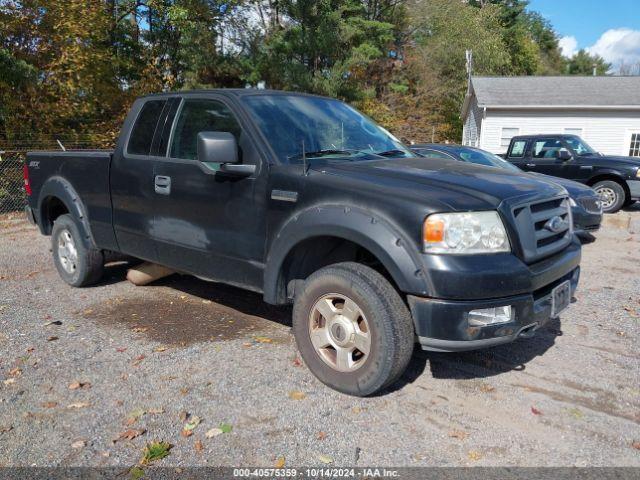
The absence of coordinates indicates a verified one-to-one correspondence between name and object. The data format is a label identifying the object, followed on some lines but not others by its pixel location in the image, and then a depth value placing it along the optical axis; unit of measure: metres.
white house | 22.81
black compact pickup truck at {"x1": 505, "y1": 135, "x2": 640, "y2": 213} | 12.02
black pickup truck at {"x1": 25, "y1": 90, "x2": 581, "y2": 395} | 3.16
